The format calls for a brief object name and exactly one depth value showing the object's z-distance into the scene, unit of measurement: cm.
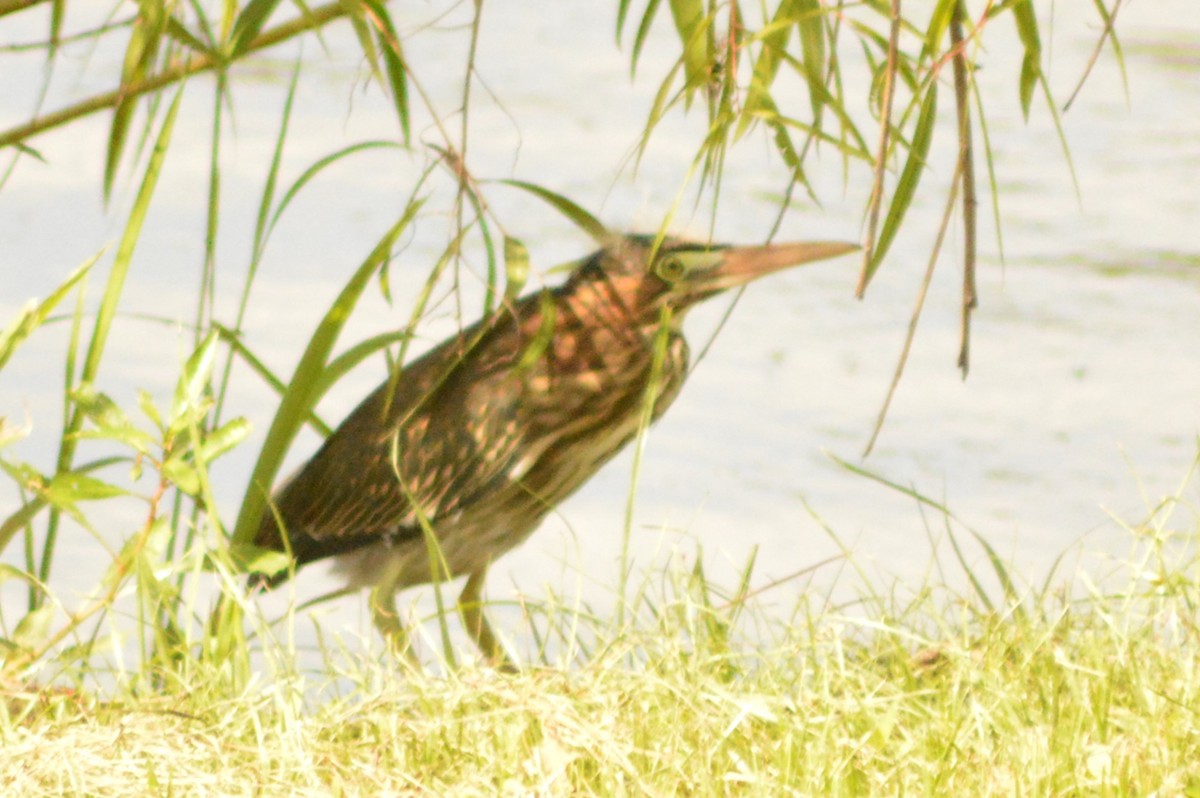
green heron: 755
